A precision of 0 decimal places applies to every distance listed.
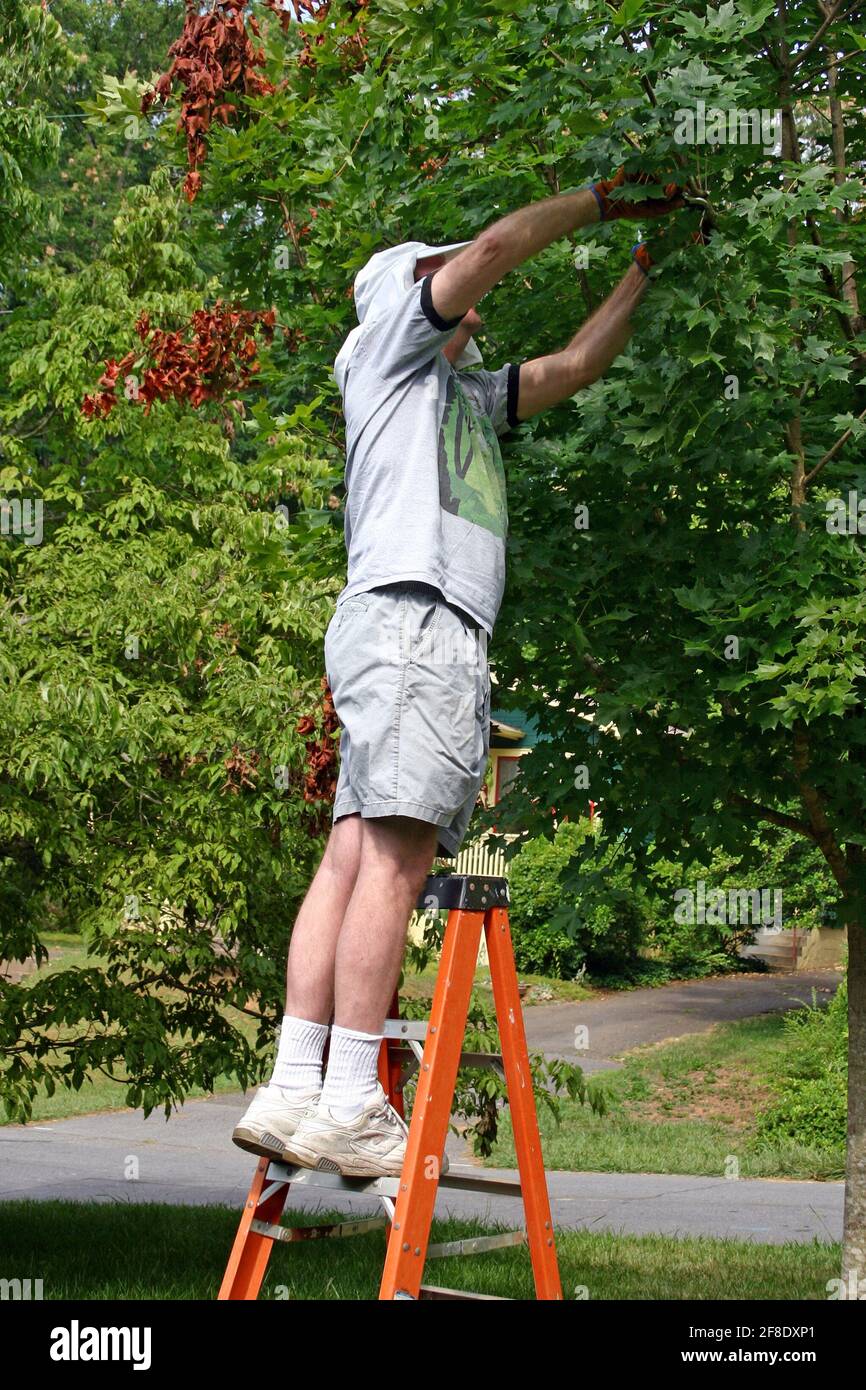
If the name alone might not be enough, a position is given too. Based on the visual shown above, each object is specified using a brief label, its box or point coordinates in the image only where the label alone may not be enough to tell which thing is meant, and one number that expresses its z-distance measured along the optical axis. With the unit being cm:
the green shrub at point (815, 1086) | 2739
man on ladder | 626
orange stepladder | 593
